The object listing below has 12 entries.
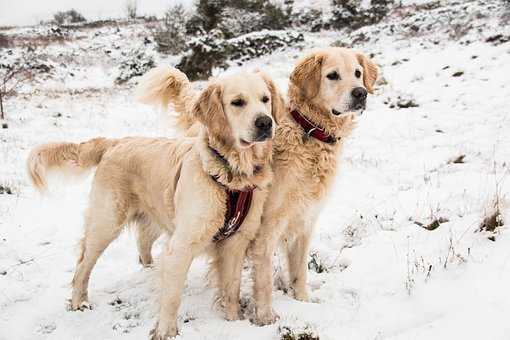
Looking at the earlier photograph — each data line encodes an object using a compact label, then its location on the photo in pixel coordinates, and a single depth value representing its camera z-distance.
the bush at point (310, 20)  23.73
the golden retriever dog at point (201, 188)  2.89
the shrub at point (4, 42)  25.79
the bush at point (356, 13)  21.66
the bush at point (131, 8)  44.06
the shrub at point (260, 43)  19.16
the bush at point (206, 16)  21.52
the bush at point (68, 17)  49.03
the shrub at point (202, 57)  16.16
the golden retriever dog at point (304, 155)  3.13
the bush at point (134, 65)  19.50
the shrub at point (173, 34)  22.33
